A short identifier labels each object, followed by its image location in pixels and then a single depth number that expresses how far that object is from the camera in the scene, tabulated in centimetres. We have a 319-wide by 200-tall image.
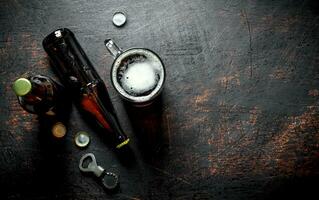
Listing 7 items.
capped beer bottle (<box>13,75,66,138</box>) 83
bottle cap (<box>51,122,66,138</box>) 103
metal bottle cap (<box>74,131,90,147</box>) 102
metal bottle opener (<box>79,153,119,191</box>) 100
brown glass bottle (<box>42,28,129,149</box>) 97
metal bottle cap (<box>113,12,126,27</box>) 105
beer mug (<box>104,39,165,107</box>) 94
